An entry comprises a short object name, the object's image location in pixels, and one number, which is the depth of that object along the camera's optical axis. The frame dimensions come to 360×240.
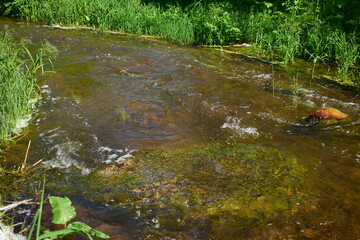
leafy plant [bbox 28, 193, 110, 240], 2.57
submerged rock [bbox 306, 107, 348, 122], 5.40
